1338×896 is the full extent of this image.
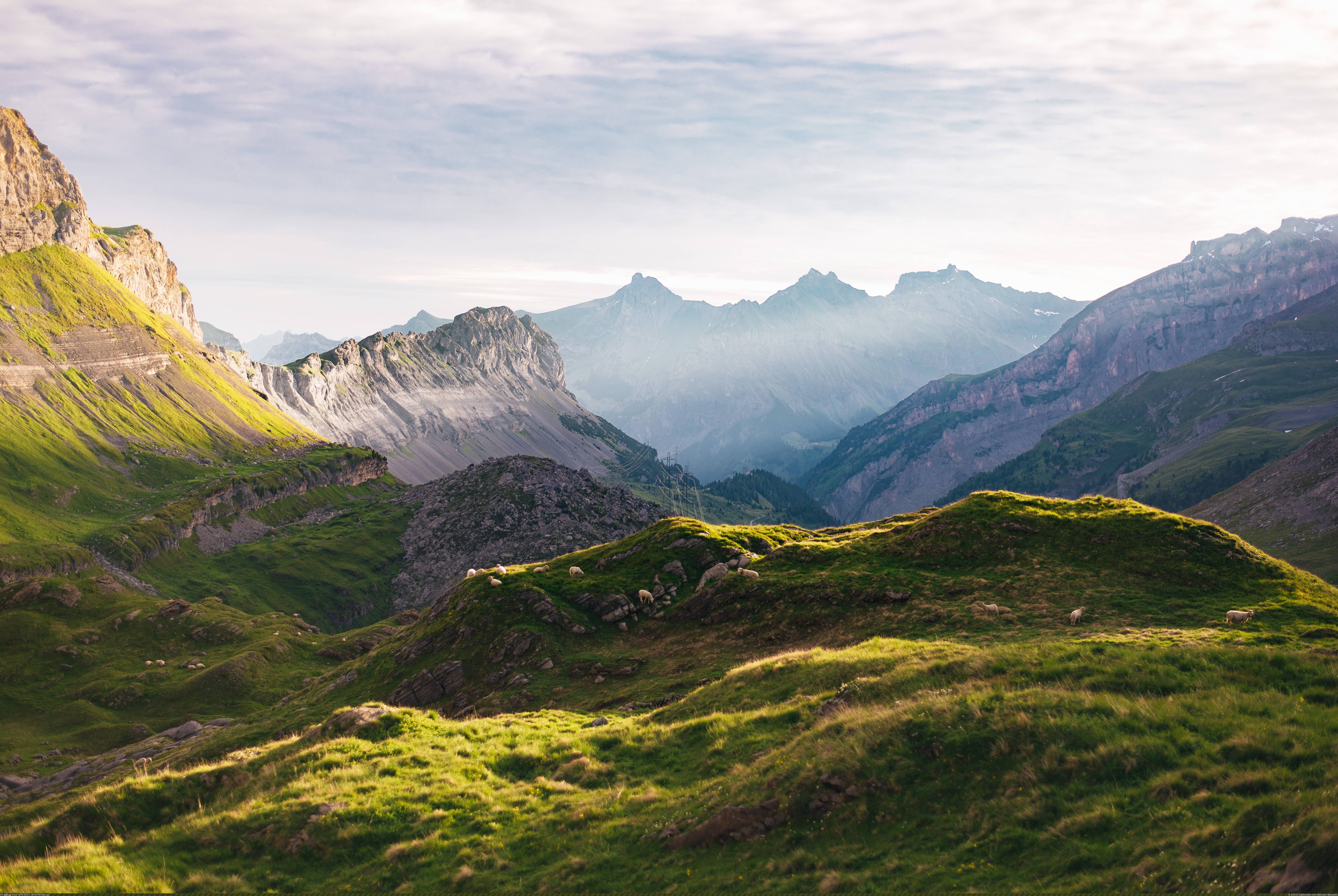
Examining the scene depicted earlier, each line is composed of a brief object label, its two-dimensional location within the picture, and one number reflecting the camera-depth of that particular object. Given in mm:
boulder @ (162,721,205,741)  84688
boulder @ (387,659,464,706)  59375
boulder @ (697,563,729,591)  63438
